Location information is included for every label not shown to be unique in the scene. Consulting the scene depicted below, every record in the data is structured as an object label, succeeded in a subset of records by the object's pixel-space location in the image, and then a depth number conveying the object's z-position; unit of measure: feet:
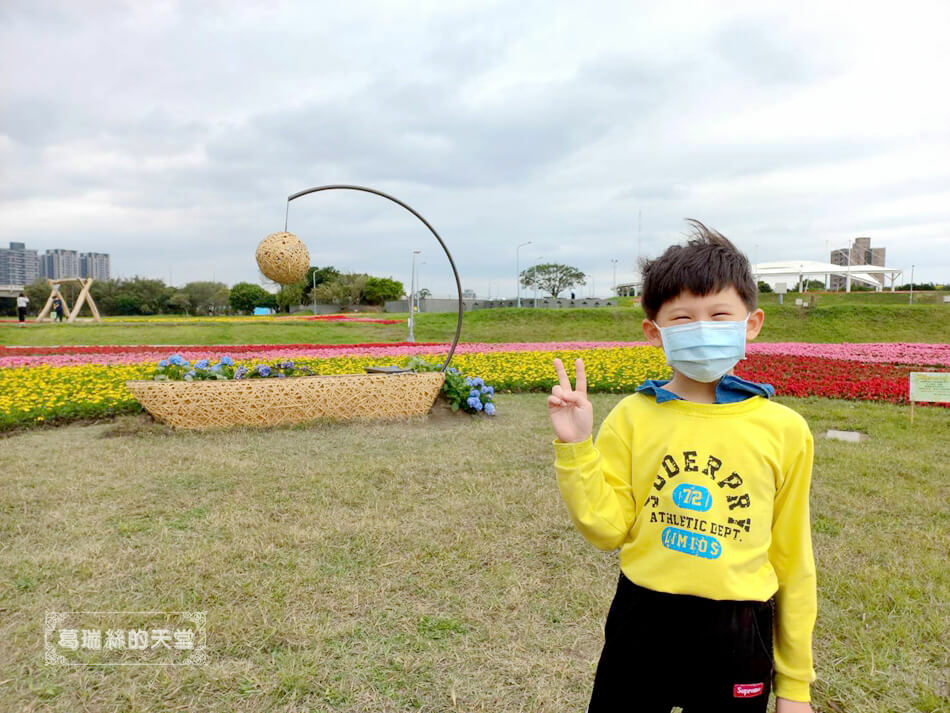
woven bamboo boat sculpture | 19.83
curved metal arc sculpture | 20.26
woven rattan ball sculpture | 19.24
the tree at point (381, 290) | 163.22
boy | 4.14
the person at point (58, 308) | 80.48
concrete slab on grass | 19.16
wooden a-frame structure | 79.05
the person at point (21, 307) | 76.69
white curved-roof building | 143.13
